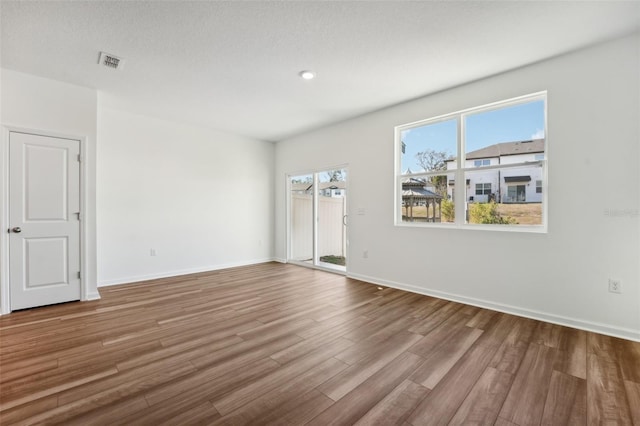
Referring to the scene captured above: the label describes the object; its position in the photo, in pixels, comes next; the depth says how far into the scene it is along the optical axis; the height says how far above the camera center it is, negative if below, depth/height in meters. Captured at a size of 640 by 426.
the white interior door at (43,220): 3.22 -0.11
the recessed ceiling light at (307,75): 3.19 +1.64
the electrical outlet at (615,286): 2.57 -0.70
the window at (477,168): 3.12 +0.59
